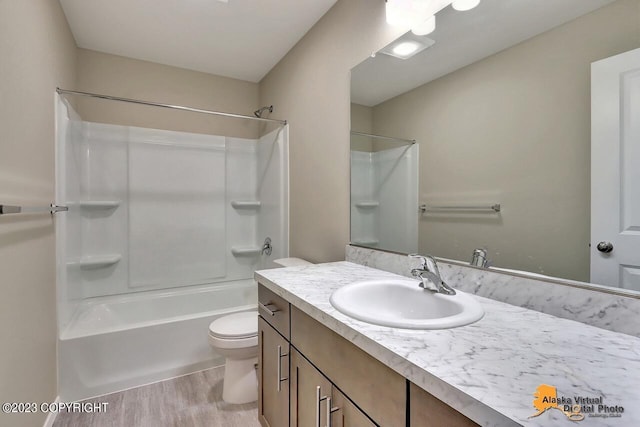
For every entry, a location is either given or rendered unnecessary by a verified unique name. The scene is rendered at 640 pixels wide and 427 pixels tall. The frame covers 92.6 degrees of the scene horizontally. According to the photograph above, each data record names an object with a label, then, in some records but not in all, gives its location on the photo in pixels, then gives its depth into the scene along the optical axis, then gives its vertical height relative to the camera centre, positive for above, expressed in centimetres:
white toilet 183 -88
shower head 296 +100
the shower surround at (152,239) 199 -26
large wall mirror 84 +26
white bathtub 188 -91
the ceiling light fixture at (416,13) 133 +91
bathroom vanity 53 -31
